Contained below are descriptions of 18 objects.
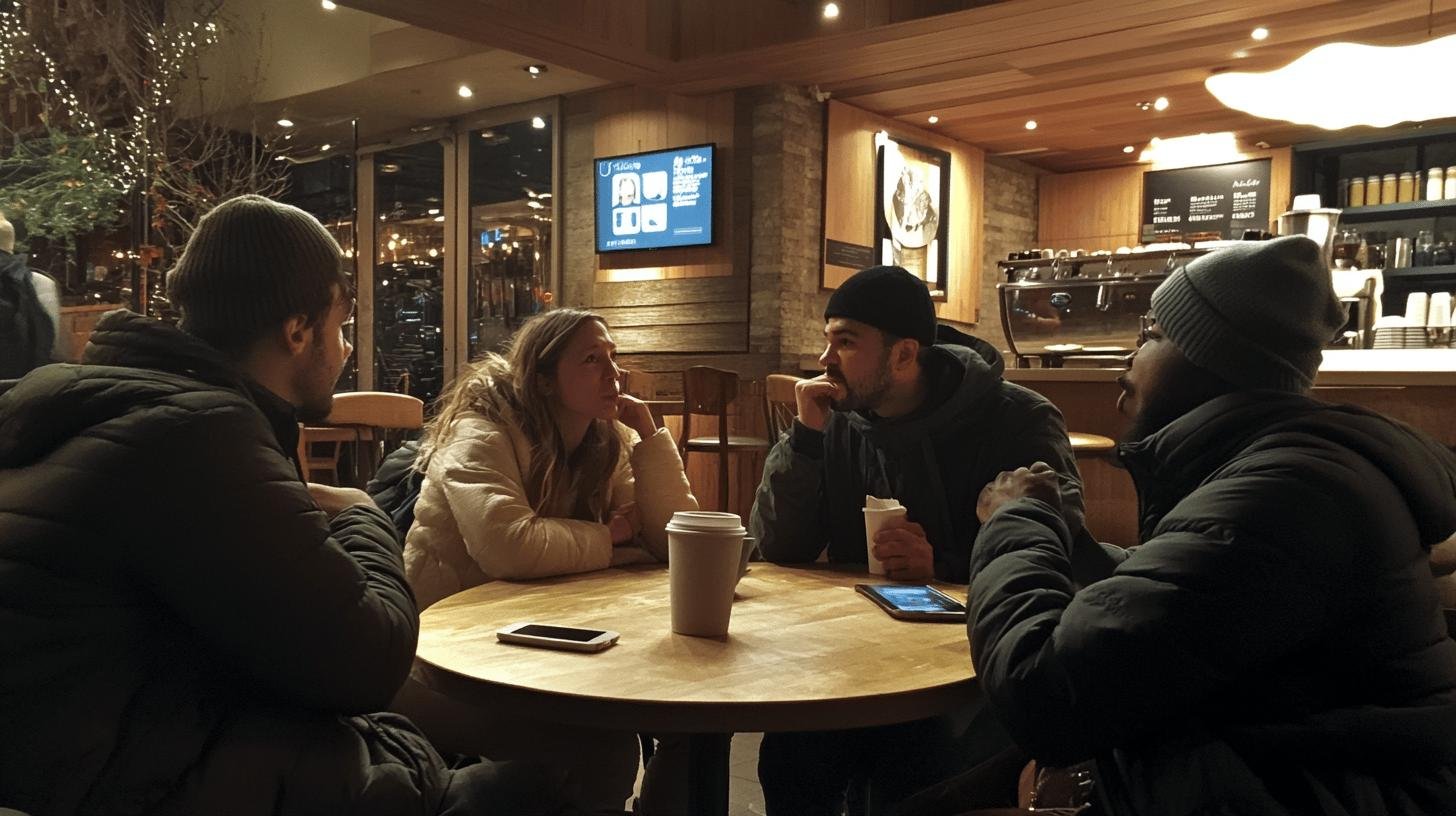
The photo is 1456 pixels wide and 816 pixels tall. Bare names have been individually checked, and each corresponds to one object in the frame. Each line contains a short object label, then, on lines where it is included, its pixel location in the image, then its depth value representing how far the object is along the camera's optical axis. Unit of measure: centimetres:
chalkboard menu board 863
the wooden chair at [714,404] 596
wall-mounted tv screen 764
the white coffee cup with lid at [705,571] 155
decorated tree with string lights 607
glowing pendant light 432
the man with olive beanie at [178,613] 108
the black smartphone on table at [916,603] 172
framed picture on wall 820
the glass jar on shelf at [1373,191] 793
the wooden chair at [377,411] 335
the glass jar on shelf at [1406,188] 778
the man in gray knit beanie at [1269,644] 112
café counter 369
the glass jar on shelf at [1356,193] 802
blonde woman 192
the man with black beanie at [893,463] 211
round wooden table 125
